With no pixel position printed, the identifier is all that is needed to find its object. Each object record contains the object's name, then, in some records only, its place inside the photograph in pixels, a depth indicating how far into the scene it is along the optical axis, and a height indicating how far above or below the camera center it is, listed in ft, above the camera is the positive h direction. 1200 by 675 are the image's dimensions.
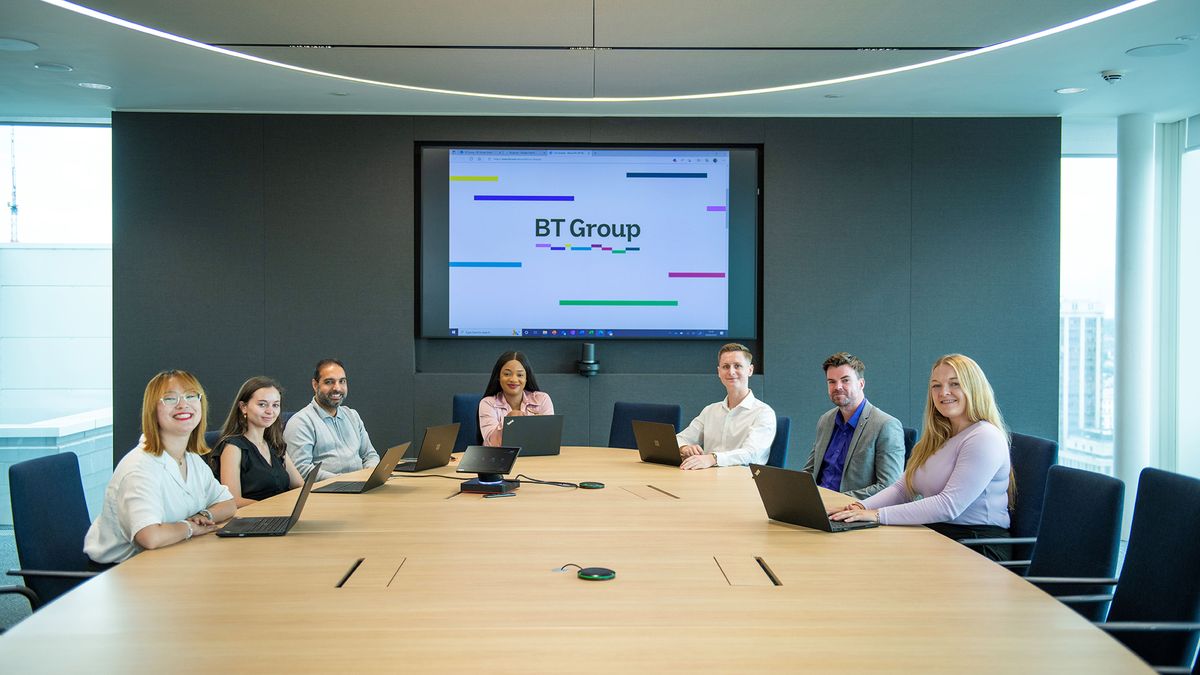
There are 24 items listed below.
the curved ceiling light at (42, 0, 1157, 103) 15.17 +5.20
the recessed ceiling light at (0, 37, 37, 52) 16.74 +5.11
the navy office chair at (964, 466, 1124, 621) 9.25 -2.08
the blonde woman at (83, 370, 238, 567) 9.79 -1.75
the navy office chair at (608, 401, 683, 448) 19.12 -1.80
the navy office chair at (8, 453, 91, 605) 9.93 -2.10
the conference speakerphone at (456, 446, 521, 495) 13.30 -1.98
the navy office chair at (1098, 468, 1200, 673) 7.68 -2.14
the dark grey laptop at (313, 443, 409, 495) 13.24 -2.16
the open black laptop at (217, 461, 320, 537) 10.19 -2.20
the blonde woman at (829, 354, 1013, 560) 11.20 -1.75
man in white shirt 15.88 -1.76
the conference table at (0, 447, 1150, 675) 6.41 -2.24
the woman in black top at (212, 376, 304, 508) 13.52 -1.77
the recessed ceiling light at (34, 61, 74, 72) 18.30 +5.13
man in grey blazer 14.39 -1.76
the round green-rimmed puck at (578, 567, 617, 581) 8.43 -2.20
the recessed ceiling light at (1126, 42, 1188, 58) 16.79 +5.12
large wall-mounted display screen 22.79 +2.15
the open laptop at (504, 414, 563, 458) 16.47 -1.88
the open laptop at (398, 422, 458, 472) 14.94 -1.96
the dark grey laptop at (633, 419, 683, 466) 15.74 -1.93
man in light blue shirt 15.98 -1.79
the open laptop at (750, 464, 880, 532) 10.25 -1.90
